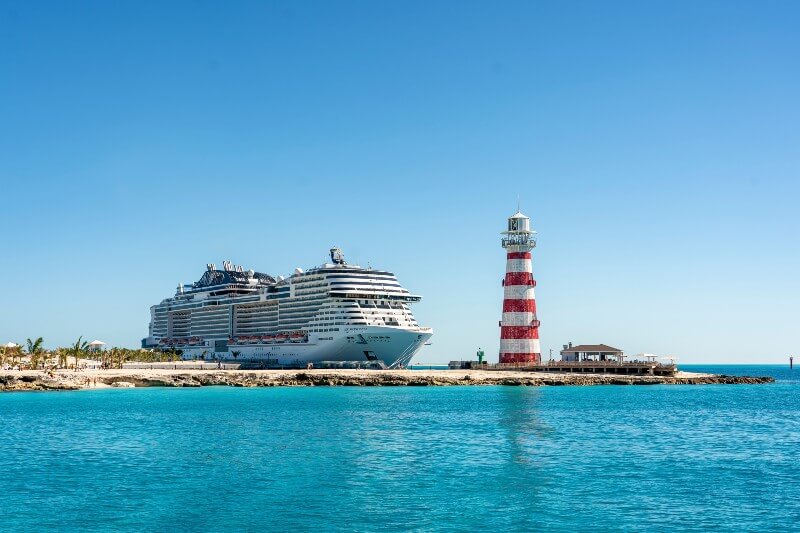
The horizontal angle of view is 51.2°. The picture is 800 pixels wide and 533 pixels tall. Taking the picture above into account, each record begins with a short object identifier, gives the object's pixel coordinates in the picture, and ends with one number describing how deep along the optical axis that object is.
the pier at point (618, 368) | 108.31
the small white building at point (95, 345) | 136.88
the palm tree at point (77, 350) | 116.18
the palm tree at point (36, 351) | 99.49
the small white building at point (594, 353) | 112.44
